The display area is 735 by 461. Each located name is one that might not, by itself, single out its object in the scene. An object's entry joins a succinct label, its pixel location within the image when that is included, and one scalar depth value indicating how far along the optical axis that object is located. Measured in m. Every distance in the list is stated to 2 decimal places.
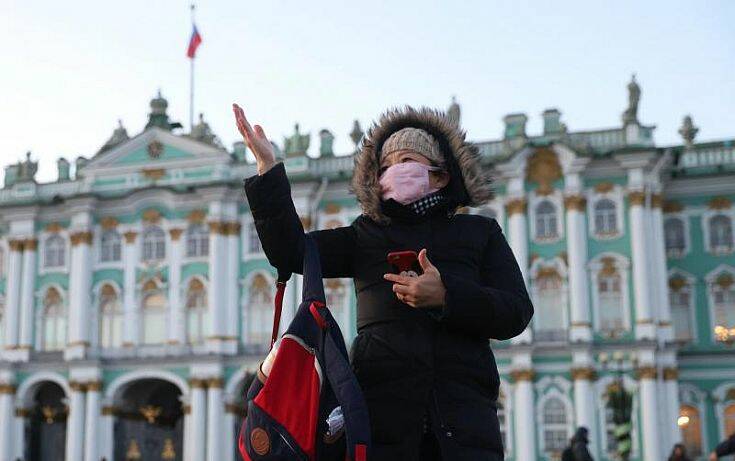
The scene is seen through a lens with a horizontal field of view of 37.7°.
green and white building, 33.00
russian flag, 38.69
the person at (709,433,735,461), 8.66
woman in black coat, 3.38
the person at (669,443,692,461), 14.52
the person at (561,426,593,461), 14.81
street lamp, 24.55
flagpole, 39.81
